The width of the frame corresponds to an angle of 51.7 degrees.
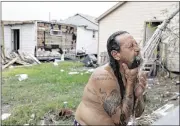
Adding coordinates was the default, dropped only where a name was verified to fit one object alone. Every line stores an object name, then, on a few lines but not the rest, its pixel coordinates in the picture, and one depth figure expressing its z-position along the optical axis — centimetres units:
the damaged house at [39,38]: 1386
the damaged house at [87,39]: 1670
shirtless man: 128
